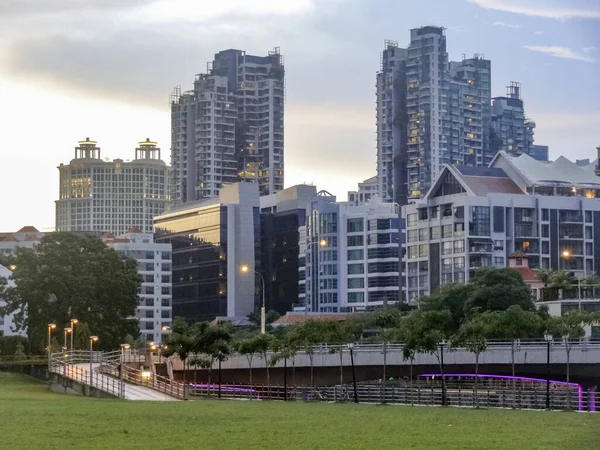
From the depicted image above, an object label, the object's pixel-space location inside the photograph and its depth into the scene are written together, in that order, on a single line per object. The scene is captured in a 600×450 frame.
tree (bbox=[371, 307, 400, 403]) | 99.90
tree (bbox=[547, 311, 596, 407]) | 91.06
